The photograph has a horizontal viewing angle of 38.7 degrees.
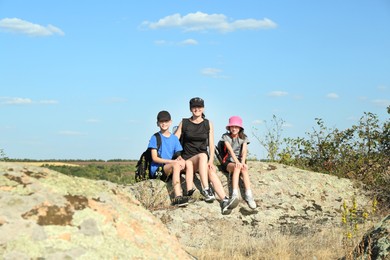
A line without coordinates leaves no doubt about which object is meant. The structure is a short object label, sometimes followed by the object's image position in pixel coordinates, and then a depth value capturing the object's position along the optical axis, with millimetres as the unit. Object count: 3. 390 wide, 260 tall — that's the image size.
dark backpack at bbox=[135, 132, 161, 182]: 10594
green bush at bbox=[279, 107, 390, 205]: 14125
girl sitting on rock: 10695
